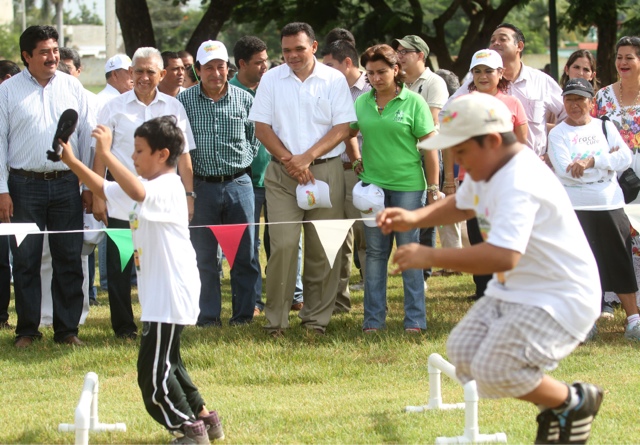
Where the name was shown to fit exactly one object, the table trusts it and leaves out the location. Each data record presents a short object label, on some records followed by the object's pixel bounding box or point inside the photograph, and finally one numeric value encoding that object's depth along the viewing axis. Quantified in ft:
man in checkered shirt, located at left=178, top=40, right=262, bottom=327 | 44.69
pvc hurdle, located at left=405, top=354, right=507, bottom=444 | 27.35
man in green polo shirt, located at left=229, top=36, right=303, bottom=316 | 50.31
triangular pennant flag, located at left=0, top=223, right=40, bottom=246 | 39.45
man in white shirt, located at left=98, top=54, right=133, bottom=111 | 53.56
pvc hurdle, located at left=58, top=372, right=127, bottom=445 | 25.61
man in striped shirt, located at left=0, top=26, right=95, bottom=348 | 41.87
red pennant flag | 42.72
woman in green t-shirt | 42.06
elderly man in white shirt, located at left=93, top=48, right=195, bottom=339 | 42.18
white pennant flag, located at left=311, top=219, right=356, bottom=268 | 41.96
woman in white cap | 42.37
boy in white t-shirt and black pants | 27.62
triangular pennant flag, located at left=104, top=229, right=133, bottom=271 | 40.60
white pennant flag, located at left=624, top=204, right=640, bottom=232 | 42.88
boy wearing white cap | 22.90
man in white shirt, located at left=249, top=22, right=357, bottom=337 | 42.84
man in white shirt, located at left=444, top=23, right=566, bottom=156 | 45.63
